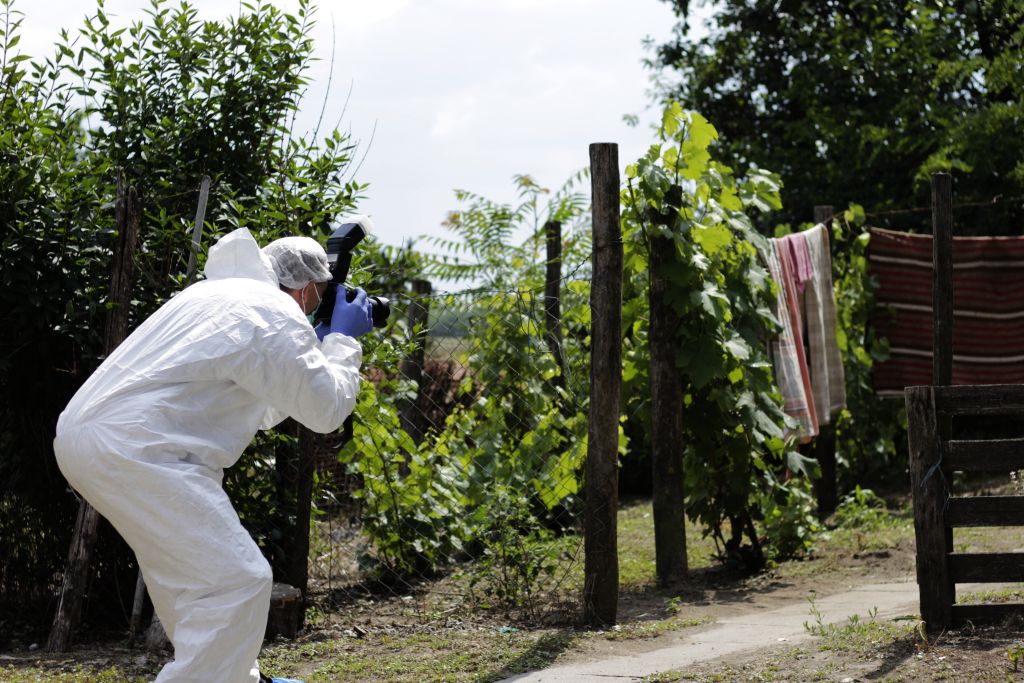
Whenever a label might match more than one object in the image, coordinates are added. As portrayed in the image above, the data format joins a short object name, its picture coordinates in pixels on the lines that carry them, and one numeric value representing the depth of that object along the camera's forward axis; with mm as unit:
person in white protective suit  7098
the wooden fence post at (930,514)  9922
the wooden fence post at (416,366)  12961
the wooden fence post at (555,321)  12148
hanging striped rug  16891
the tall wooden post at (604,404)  11227
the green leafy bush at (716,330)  13461
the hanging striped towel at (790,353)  14867
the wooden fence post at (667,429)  13711
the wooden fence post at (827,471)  18797
